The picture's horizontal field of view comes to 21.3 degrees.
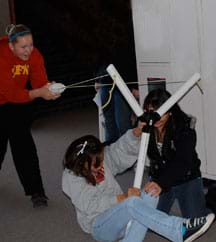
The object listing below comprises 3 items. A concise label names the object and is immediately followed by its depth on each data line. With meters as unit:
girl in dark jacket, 2.59
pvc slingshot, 2.42
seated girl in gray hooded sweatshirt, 2.38
